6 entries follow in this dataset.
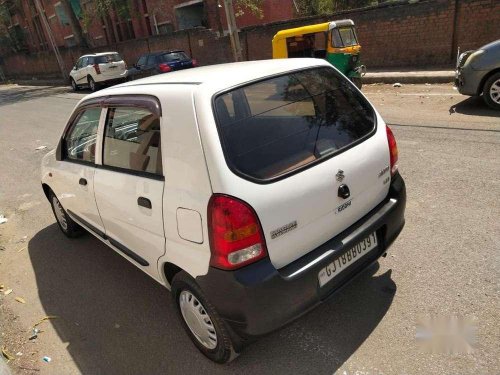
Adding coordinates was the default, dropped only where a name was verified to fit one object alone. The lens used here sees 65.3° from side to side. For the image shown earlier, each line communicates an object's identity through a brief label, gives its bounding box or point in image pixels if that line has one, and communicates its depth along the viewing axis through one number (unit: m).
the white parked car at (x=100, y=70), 19.75
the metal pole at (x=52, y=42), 26.26
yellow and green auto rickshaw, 10.30
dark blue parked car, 17.19
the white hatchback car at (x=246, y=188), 2.11
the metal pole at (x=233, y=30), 14.50
